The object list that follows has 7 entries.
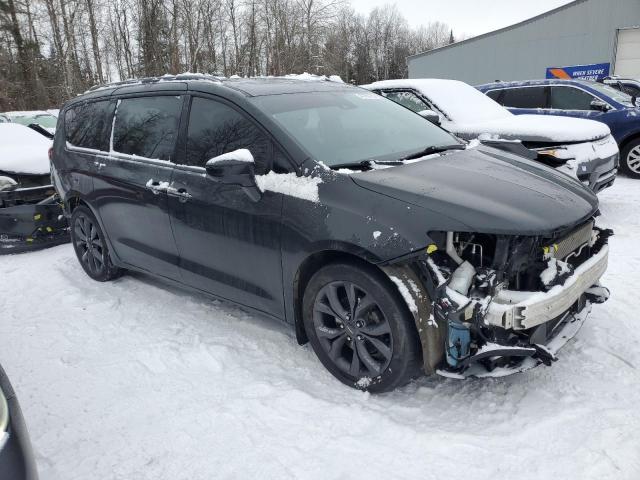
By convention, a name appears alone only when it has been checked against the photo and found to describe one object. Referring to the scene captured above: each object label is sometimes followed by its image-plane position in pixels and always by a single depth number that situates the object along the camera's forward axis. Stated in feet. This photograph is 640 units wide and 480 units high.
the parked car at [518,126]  19.15
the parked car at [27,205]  19.13
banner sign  77.97
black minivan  8.27
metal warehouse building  77.77
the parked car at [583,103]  26.43
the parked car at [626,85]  38.12
